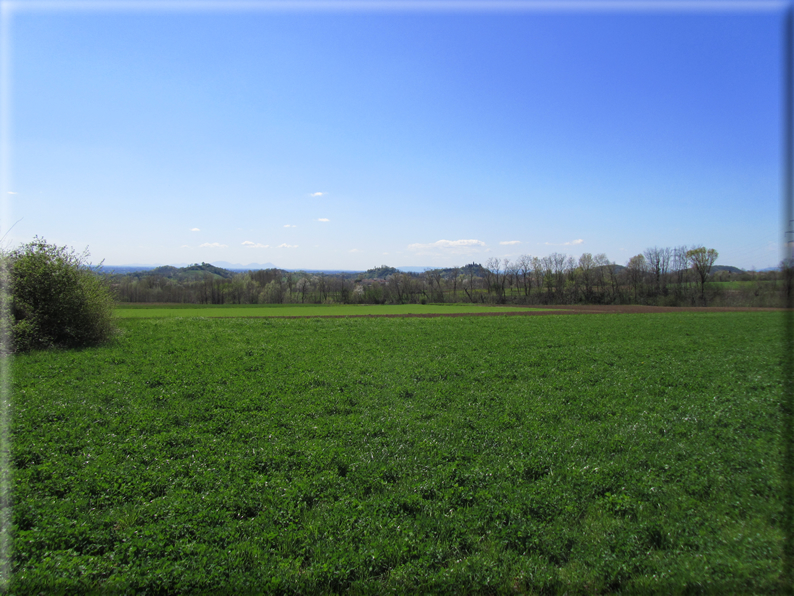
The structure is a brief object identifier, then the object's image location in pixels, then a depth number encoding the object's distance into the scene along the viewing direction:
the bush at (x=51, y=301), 18.19
